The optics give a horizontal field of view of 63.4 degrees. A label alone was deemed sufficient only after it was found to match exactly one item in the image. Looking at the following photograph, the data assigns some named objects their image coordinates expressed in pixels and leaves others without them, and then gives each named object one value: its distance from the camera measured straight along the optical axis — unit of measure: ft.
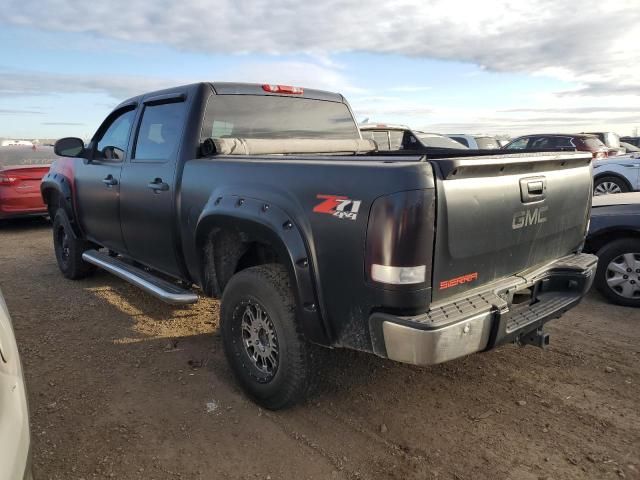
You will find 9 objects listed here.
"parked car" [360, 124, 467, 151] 32.12
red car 29.58
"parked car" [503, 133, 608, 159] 44.62
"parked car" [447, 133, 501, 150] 52.44
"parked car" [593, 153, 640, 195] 32.19
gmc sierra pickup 7.63
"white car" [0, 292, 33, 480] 4.92
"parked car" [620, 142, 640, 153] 56.97
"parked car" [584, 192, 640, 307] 15.72
